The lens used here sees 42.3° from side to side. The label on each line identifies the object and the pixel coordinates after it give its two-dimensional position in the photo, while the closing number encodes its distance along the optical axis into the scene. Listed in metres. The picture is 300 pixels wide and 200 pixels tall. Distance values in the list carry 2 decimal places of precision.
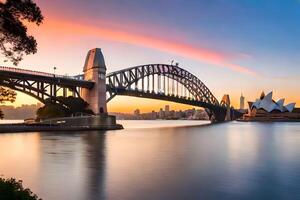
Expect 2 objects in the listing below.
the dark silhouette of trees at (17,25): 11.45
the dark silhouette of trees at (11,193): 8.70
